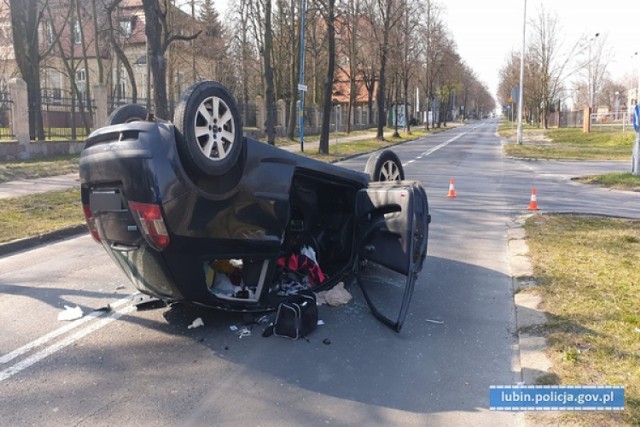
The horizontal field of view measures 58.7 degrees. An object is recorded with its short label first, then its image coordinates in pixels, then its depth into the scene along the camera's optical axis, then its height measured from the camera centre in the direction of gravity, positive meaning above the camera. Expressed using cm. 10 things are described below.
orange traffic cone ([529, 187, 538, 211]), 1152 -147
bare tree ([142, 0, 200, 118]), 1587 +224
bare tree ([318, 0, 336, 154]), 2647 +190
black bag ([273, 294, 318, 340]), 478 -159
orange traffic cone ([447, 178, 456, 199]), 1330 -144
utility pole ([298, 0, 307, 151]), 2691 +350
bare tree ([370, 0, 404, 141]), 3875 +727
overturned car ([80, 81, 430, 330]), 416 -70
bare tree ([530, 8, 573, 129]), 5341 +589
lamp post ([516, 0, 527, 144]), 3456 +233
